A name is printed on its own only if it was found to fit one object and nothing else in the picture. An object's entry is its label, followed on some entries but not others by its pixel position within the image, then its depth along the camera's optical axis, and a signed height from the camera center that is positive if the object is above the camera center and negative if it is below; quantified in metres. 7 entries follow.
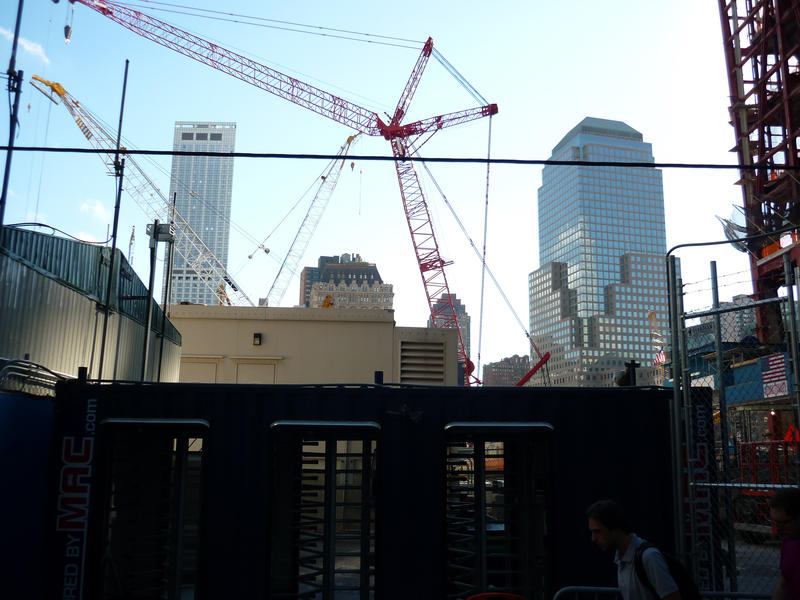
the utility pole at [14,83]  9.22 +4.78
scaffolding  34.97 +17.43
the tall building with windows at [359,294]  179.19 +38.08
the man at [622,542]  4.19 -0.68
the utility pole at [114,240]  11.58 +3.45
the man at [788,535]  4.08 -0.61
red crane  48.19 +24.70
